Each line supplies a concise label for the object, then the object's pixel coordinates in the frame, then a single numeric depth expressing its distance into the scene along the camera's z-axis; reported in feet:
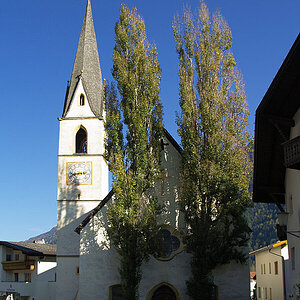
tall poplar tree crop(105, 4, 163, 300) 79.87
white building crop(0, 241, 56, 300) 137.80
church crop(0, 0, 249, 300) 83.61
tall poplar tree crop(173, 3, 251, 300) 78.48
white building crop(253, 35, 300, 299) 48.83
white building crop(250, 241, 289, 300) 111.34
